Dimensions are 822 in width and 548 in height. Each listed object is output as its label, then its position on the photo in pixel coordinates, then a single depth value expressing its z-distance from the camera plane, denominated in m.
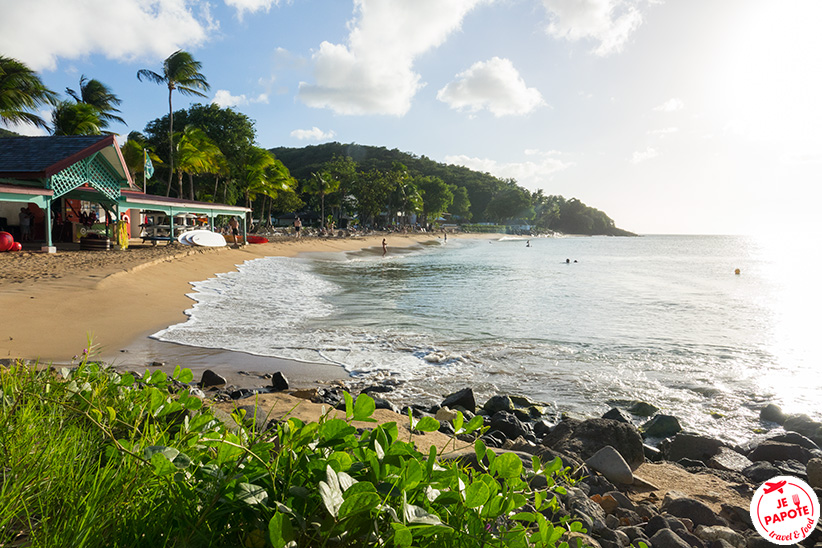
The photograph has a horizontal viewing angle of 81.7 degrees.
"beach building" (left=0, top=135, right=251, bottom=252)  18.45
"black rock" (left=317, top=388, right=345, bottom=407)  6.02
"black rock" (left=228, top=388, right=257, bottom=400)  5.94
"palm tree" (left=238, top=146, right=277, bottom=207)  46.59
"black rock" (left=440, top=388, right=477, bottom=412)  6.13
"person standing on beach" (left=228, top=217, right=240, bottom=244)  34.40
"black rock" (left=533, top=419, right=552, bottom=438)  5.55
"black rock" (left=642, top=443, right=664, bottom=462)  4.98
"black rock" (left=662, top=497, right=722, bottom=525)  3.32
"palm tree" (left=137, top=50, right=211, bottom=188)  40.16
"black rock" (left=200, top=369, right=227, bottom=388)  6.59
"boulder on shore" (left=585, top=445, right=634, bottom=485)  3.88
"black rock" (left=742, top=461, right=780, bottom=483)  4.41
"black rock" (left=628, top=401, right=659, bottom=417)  6.45
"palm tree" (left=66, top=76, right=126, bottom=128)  39.91
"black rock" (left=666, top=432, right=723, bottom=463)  5.09
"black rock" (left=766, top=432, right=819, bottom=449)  5.46
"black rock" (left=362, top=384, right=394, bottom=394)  6.77
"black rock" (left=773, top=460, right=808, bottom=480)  4.52
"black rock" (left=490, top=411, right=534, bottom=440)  5.36
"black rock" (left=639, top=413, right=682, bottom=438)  5.69
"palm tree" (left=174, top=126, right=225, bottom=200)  37.53
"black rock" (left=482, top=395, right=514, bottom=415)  6.18
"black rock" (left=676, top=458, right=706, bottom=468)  4.87
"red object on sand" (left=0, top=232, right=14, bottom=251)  18.05
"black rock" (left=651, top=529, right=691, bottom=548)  2.80
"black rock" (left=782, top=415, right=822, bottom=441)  5.91
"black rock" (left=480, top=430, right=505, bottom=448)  4.95
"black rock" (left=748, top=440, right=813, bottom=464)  4.99
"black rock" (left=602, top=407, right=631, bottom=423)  5.96
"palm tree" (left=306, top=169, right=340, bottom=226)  70.44
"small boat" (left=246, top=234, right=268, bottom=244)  36.59
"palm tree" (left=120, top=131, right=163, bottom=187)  38.31
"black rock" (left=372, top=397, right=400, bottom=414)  5.75
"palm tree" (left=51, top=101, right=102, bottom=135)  33.38
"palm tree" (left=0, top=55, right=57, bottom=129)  26.03
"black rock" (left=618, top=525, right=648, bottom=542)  2.93
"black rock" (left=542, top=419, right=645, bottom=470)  4.55
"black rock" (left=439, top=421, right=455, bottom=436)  5.25
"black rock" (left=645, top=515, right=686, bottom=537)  3.05
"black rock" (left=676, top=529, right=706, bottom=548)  2.94
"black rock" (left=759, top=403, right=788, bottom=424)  6.31
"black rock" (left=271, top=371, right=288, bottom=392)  6.57
